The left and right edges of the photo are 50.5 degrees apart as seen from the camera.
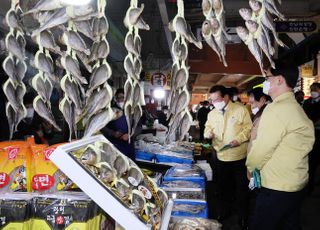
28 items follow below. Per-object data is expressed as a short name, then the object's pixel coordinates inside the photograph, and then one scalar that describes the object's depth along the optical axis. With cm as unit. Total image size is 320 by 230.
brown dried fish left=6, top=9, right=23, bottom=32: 205
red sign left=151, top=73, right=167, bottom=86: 1417
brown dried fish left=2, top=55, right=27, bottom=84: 209
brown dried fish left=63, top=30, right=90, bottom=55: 187
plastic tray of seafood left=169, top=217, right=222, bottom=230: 229
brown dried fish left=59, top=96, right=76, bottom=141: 199
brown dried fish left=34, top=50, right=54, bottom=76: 197
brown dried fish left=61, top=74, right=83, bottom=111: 193
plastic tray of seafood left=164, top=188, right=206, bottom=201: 339
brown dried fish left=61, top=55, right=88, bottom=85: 190
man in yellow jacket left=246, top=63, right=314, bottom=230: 295
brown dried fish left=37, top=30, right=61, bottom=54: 193
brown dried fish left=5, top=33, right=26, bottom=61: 206
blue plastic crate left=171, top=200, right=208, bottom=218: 306
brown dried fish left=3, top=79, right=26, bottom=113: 208
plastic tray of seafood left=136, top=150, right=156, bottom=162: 546
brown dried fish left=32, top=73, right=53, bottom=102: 199
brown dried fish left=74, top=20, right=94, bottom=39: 189
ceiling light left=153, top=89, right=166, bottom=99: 1467
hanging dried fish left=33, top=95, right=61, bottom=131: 201
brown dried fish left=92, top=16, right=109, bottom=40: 187
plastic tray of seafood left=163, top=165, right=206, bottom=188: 390
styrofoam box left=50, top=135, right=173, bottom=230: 155
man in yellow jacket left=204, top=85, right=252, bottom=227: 526
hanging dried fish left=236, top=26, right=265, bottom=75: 184
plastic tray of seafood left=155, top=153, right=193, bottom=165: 532
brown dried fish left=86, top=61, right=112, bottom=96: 185
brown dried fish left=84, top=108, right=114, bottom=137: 188
